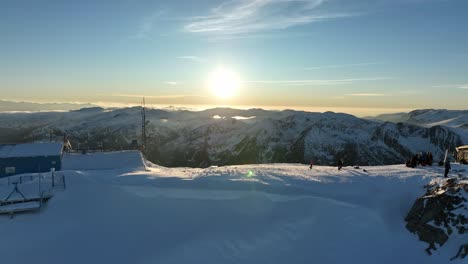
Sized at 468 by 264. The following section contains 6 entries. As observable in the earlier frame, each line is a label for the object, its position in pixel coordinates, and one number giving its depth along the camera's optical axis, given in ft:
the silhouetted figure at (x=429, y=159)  123.65
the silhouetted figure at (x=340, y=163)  126.82
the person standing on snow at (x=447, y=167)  99.89
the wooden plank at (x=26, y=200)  95.76
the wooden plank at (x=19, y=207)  91.61
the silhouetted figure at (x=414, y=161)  122.62
